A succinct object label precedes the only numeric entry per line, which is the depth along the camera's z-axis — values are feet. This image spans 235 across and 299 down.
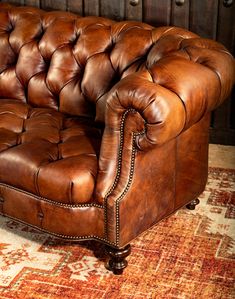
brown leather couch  7.37
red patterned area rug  7.55
